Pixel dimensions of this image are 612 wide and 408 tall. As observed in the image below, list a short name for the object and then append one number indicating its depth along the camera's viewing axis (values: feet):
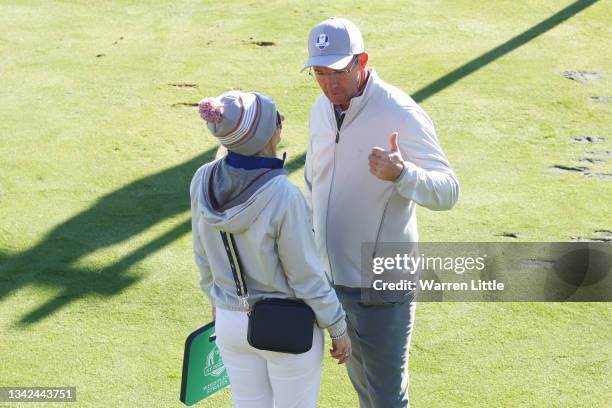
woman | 19.95
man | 22.58
